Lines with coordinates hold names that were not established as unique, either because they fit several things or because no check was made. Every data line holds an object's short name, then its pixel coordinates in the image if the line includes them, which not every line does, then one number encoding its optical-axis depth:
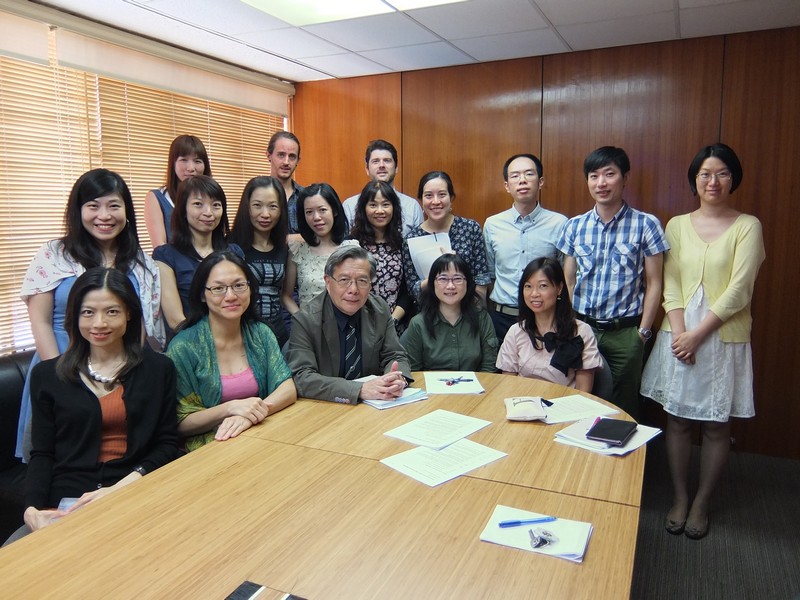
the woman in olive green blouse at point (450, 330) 2.83
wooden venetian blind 3.24
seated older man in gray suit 2.36
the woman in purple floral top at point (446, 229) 3.24
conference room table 1.16
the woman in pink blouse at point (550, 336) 2.60
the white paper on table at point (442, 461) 1.61
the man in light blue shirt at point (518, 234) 3.23
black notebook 1.79
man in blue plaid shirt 2.88
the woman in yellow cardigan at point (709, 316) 2.65
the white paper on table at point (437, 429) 1.85
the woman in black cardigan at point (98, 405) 1.83
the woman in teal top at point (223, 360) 2.05
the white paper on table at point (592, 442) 1.77
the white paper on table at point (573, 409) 2.06
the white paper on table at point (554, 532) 1.24
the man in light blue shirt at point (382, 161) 3.65
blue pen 1.35
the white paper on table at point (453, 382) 2.38
